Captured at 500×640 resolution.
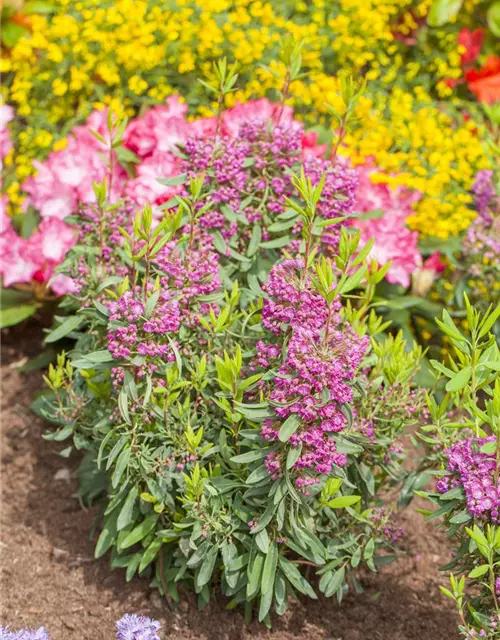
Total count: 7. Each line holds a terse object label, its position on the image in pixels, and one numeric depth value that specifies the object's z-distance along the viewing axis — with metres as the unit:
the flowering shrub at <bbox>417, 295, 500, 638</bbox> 1.85
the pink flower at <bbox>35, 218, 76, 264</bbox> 3.07
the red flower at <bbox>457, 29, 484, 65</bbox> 4.75
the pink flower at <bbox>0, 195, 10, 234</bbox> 3.36
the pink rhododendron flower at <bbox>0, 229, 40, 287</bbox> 3.21
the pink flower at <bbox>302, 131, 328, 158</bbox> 3.12
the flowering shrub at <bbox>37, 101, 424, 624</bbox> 1.92
